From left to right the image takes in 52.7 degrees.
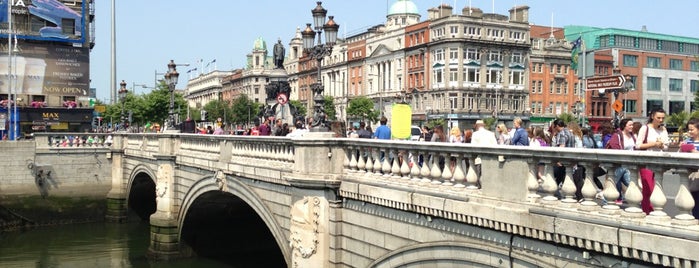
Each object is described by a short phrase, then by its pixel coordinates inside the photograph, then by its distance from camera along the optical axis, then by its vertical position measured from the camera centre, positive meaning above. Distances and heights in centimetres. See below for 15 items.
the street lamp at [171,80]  3054 +214
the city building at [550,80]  8475 +608
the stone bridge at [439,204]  723 -106
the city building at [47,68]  5381 +465
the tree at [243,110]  11221 +290
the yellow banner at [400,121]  1569 +18
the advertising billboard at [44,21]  5391 +834
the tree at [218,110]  11538 +296
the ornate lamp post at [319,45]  1531 +220
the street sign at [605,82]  1844 +128
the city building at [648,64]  8450 +819
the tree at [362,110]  8338 +226
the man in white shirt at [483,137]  1219 -13
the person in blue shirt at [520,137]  1184 -12
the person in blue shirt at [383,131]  1616 -5
